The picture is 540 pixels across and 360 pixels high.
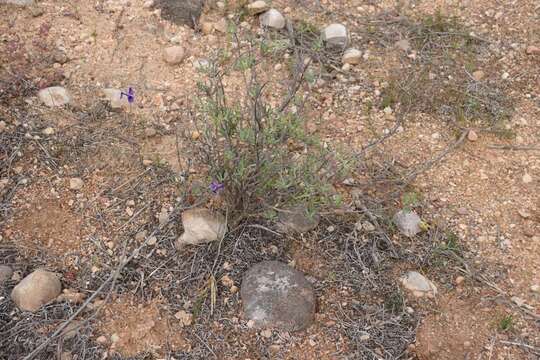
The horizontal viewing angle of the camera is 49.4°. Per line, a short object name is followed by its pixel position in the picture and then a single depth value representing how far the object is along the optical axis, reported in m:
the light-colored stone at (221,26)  3.57
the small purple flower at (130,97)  2.73
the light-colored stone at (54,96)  3.09
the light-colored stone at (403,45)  3.56
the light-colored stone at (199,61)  3.35
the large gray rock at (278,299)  2.41
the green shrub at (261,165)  2.35
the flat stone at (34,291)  2.38
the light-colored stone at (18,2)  3.54
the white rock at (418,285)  2.57
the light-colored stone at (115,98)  3.12
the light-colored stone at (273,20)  3.54
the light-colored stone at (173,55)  3.36
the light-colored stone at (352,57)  3.47
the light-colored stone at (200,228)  2.59
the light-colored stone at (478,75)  3.43
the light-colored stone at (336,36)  3.53
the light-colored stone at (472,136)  3.16
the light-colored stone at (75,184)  2.80
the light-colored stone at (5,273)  2.47
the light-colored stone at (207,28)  3.56
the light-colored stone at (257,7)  3.61
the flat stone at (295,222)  2.69
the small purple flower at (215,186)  2.40
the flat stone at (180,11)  3.59
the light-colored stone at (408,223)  2.77
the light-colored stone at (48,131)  2.98
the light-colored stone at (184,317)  2.42
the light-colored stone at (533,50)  3.55
